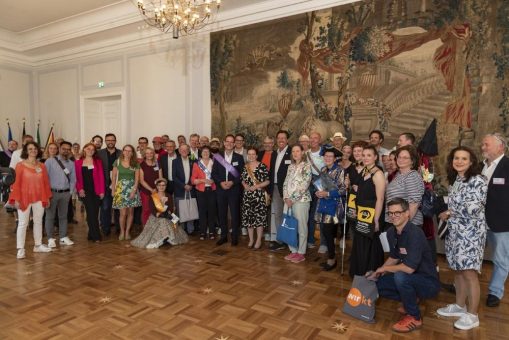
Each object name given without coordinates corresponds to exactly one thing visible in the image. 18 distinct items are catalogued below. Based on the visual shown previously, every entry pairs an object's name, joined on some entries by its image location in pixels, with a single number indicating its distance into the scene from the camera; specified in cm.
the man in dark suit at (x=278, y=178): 487
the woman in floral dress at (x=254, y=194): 479
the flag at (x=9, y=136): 914
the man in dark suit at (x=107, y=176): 564
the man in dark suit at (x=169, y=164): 564
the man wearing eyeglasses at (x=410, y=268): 274
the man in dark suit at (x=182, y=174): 539
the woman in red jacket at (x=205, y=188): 529
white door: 895
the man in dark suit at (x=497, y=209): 304
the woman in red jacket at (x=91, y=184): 518
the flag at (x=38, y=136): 982
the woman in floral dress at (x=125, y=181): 529
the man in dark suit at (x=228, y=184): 510
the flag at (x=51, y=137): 892
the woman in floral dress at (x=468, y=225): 273
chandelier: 488
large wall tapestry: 450
